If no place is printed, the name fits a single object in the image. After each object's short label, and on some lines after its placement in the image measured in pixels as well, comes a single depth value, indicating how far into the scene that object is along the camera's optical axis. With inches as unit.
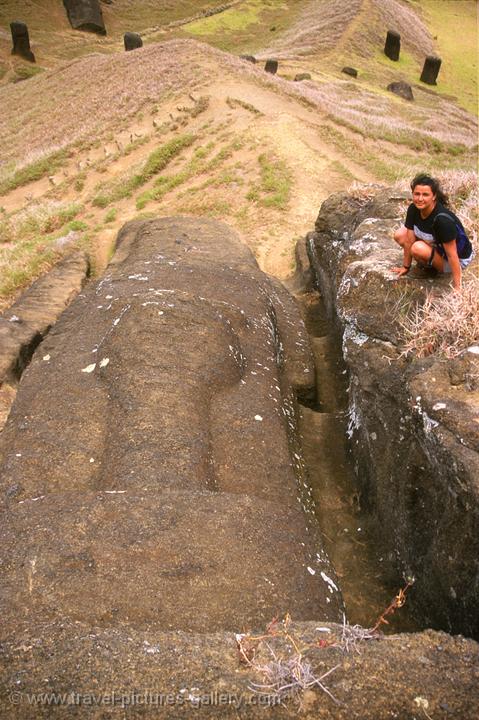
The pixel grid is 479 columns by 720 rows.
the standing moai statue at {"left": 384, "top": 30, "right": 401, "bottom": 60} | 1846.7
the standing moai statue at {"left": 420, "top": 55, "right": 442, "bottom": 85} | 1717.5
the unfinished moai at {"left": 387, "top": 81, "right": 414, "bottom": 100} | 1524.4
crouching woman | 242.2
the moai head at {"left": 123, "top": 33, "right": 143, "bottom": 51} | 1664.6
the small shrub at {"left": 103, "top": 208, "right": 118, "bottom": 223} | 623.0
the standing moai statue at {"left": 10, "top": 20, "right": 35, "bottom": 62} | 1796.1
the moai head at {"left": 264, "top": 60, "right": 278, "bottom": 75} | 1466.5
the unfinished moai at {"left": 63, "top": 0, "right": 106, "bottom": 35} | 2068.2
